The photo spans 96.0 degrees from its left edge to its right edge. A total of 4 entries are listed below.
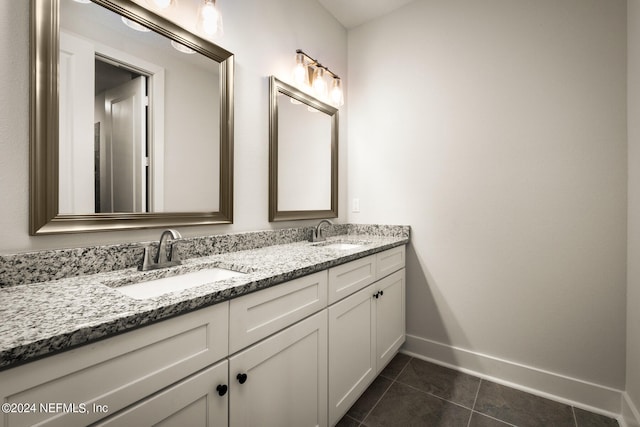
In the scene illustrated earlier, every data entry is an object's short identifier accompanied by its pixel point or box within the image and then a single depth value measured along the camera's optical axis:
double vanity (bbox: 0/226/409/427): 0.56
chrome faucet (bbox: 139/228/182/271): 1.11
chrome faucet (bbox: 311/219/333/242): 1.97
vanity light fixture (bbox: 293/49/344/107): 1.92
